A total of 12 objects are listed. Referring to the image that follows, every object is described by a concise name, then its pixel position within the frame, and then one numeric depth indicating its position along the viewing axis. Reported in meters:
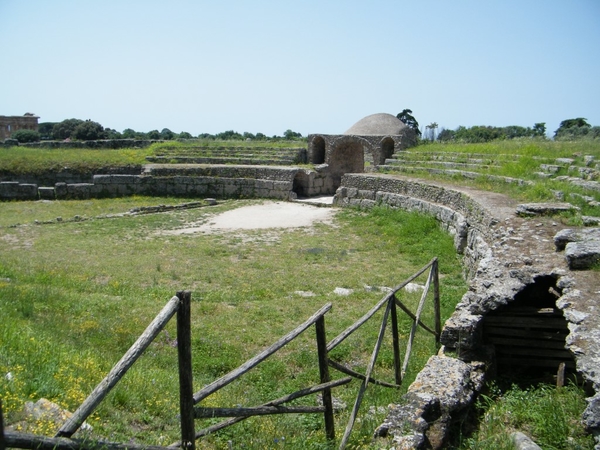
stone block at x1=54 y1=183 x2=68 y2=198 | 22.31
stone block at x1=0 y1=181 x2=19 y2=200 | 22.00
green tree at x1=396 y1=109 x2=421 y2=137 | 43.38
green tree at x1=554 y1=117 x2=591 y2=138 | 23.52
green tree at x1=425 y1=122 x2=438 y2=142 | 29.33
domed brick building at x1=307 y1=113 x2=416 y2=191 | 24.97
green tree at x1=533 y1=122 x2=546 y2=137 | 42.22
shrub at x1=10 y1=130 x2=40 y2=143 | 34.38
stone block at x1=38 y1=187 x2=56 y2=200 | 22.33
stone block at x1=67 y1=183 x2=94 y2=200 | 22.50
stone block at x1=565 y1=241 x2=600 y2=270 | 5.95
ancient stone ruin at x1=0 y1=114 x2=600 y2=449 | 4.30
